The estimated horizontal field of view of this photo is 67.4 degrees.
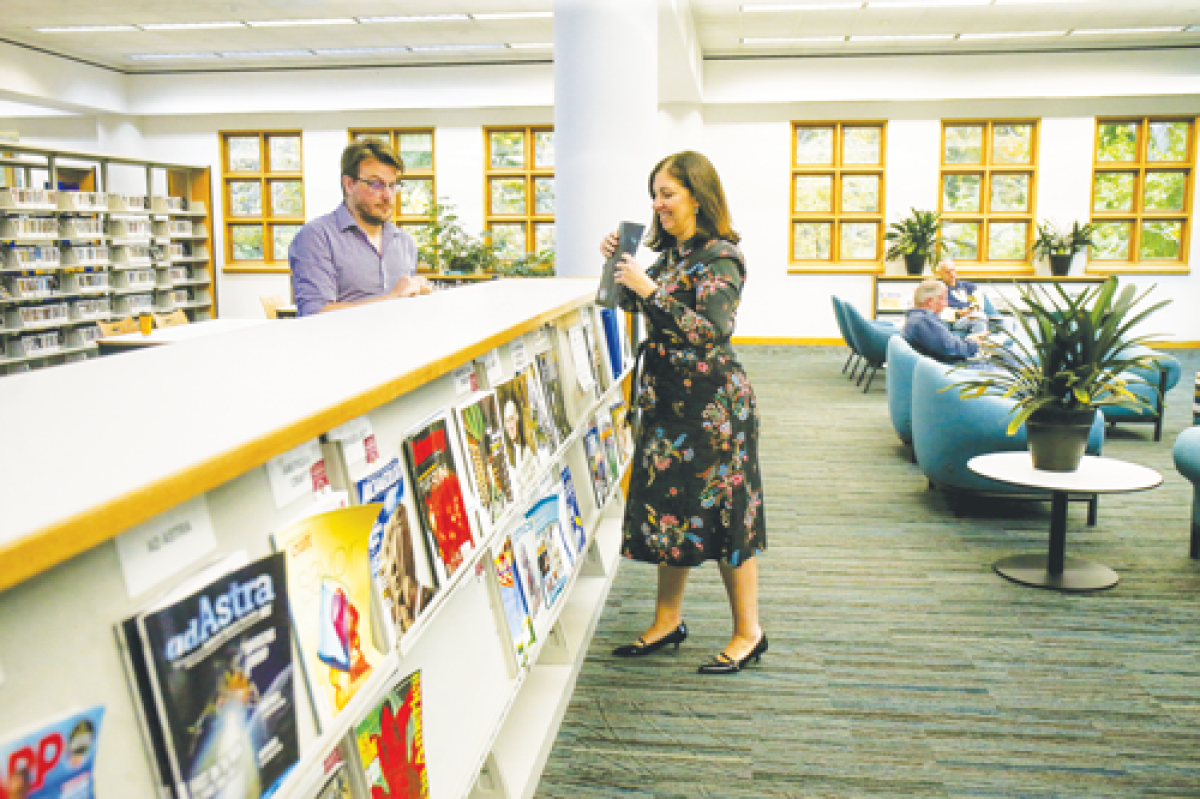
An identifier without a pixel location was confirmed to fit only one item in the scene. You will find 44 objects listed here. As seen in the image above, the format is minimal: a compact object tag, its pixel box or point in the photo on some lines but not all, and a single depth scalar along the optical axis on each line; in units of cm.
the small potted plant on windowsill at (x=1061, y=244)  1027
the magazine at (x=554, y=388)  253
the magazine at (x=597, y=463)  306
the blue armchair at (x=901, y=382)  506
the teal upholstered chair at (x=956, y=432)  419
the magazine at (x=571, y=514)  268
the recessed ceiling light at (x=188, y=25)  873
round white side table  328
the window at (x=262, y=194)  1144
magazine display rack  74
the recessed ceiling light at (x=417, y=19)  855
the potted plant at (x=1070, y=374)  323
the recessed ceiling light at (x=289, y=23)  864
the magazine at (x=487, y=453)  181
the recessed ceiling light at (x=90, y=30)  885
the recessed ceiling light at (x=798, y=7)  823
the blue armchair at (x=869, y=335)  780
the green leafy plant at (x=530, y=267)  785
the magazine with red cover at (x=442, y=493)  153
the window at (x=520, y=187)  1127
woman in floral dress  252
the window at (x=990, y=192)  1066
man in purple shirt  280
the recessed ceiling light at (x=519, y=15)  841
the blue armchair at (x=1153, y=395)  586
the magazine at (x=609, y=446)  333
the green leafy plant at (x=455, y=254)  838
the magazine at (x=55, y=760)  69
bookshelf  750
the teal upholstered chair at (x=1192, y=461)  364
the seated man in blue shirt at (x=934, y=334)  526
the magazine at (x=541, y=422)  235
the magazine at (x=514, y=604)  200
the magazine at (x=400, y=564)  132
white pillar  437
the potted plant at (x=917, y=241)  1022
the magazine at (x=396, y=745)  133
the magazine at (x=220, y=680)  82
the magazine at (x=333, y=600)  110
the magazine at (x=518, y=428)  210
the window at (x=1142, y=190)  1049
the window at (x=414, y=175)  1134
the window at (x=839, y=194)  1090
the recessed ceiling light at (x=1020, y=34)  938
